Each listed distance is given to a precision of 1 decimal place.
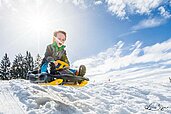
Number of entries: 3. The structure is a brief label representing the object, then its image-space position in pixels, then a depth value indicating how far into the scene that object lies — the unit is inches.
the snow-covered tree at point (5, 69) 946.0
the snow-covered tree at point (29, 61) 1001.7
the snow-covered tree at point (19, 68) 967.6
